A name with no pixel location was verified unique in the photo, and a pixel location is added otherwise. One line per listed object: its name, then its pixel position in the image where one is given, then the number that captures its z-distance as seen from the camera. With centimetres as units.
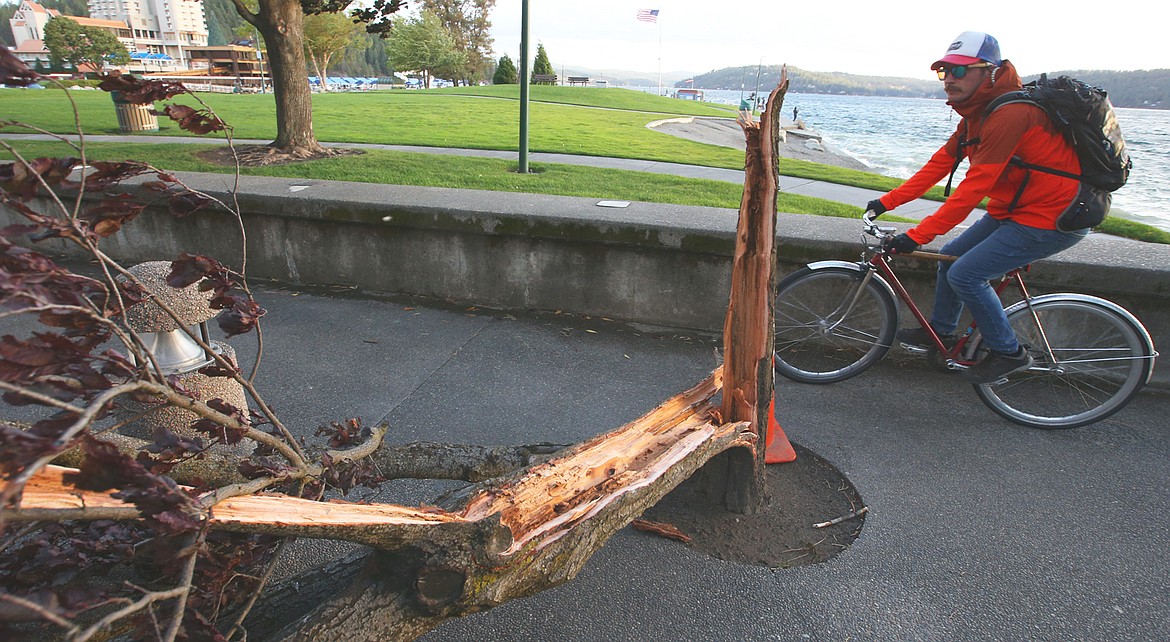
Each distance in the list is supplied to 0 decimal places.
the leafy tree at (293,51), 916
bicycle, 424
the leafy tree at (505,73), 5648
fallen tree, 140
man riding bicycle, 372
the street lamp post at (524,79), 884
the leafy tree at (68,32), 6304
